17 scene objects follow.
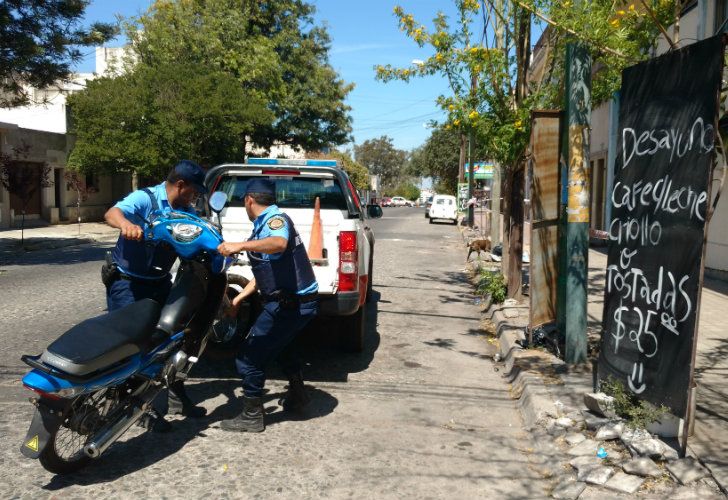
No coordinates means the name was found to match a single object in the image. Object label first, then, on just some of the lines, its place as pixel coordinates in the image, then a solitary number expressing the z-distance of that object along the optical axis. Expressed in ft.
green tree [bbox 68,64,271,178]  79.05
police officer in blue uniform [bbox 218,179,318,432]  15.10
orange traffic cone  18.83
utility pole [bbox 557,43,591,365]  19.53
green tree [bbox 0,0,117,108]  47.65
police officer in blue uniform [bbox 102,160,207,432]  14.83
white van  126.52
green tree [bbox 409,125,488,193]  200.54
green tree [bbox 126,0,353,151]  99.19
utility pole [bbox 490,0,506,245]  53.21
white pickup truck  18.48
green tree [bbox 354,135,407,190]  409.49
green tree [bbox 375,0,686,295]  27.50
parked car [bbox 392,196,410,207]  303.52
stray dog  50.42
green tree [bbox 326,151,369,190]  233.96
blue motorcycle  11.69
